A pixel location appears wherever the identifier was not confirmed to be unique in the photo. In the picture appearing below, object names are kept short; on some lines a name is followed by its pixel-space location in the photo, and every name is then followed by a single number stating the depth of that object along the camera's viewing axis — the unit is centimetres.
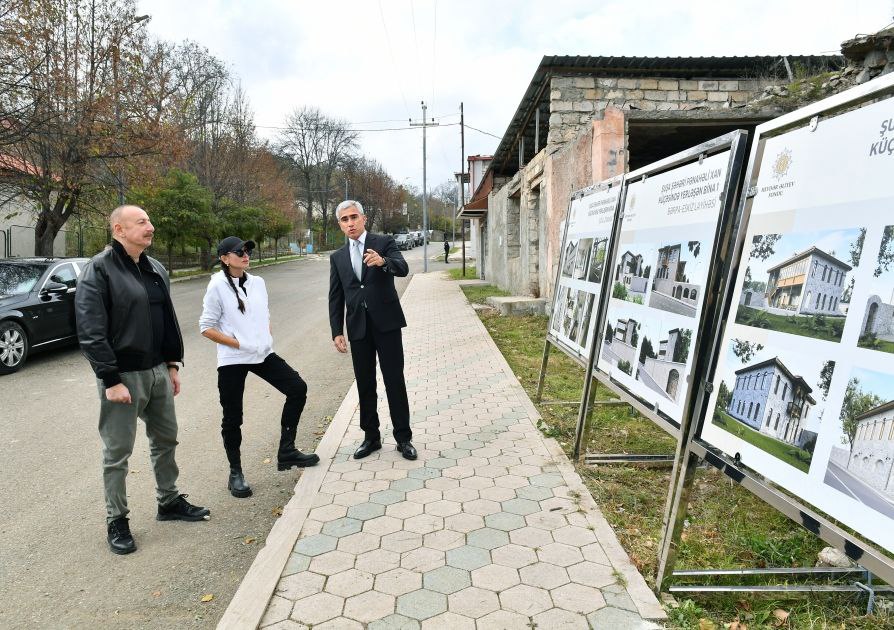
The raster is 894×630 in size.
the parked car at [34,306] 830
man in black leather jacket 326
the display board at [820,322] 189
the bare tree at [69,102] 1353
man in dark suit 462
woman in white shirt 414
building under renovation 895
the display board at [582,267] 478
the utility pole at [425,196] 3402
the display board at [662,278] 307
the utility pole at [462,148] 4336
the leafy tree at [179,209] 2462
